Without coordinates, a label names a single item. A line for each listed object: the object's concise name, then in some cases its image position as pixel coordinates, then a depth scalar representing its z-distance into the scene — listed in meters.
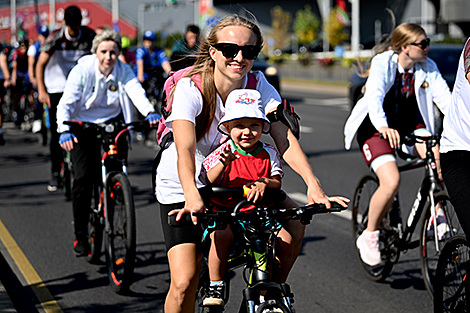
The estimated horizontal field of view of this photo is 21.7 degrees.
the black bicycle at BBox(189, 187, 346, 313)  5.13
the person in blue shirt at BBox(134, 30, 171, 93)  22.32
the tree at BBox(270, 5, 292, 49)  93.37
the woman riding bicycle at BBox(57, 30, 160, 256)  9.95
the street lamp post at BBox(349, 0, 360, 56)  68.02
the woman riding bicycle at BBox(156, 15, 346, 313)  5.77
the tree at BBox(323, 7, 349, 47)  78.45
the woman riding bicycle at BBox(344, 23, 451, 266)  8.81
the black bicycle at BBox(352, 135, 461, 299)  8.28
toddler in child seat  5.52
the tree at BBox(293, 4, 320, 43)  93.72
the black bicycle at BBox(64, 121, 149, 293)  8.65
